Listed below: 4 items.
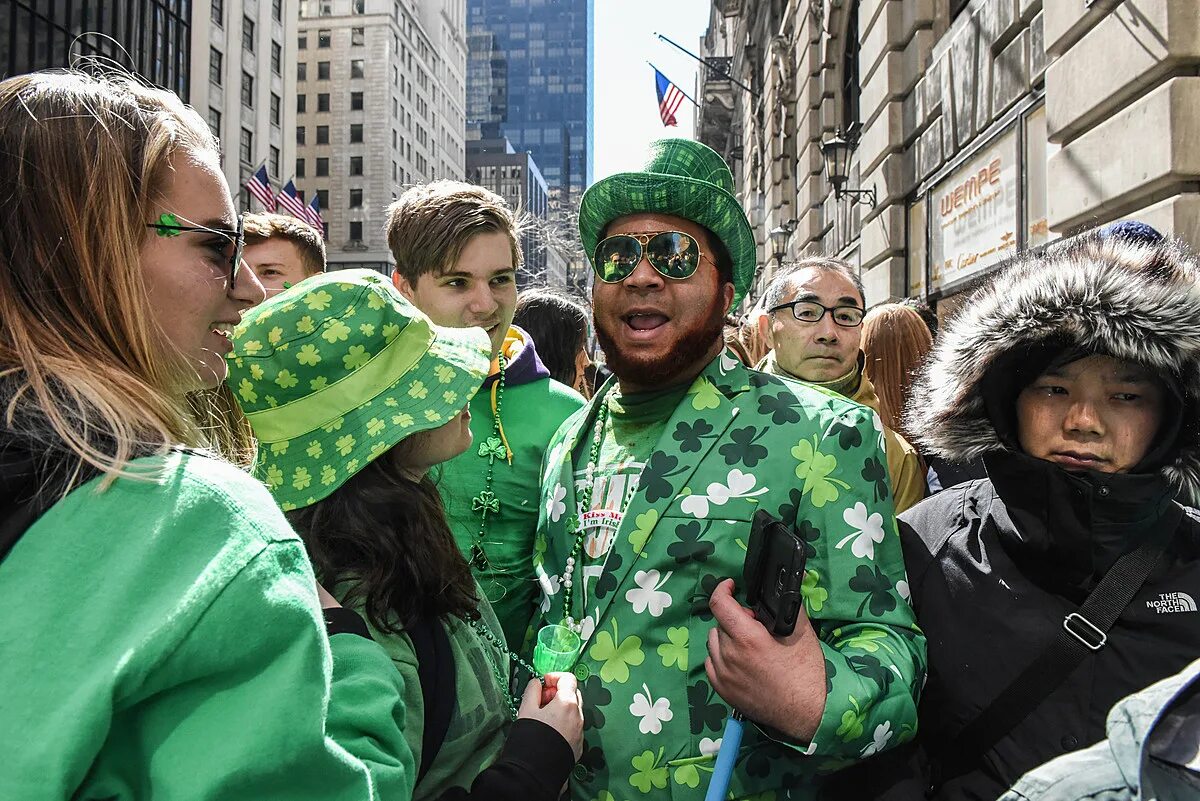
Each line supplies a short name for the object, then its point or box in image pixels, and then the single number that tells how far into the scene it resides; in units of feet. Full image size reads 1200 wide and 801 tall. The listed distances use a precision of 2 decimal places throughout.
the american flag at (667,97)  76.43
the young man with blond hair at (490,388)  9.45
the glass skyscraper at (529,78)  620.98
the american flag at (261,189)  71.67
